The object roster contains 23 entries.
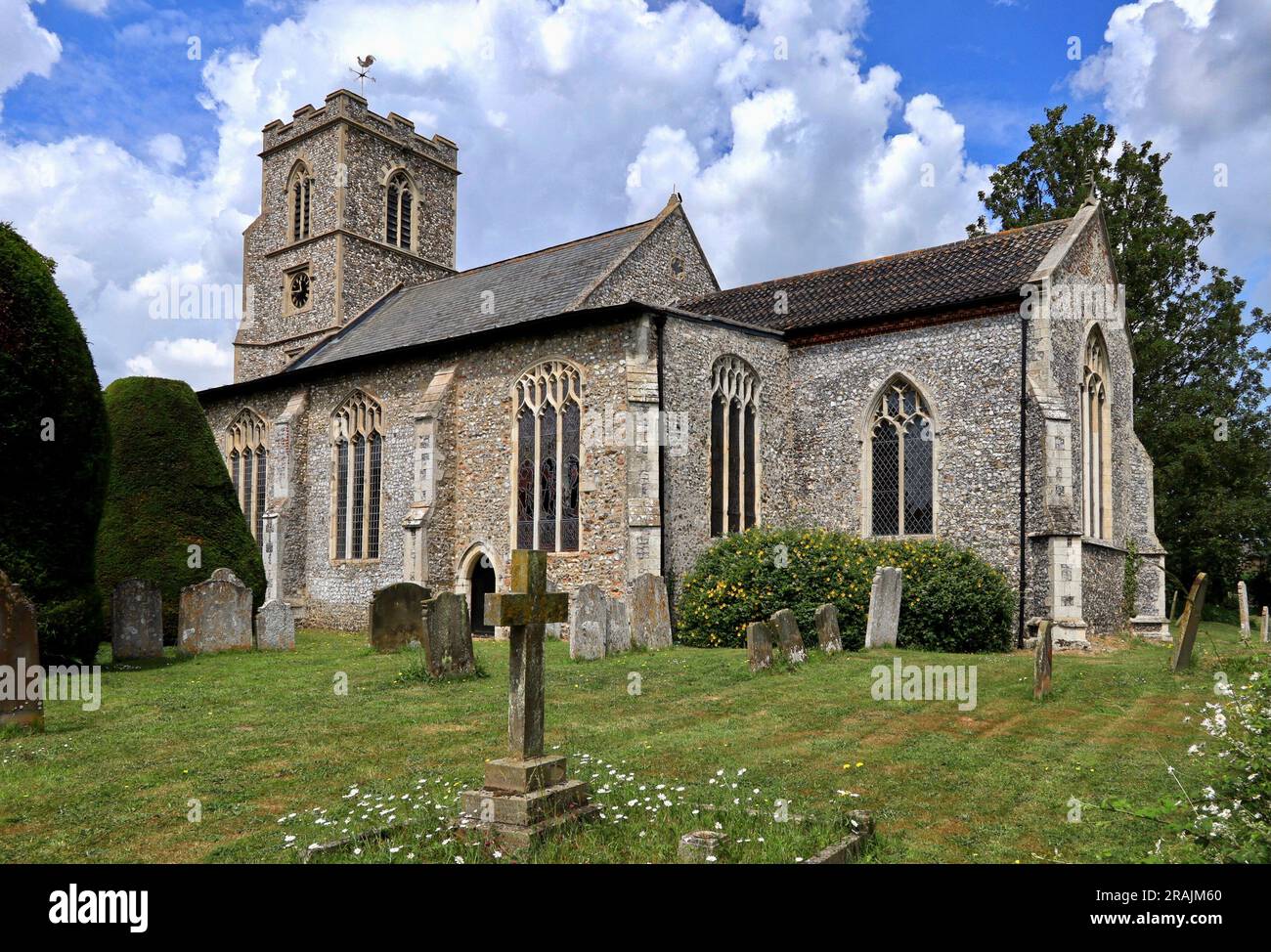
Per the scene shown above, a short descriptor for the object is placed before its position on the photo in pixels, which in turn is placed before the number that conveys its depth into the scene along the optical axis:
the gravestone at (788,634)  11.68
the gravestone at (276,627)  14.96
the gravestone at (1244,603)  19.37
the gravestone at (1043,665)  9.54
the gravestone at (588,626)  12.71
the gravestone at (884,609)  13.46
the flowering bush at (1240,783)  4.26
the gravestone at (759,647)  11.30
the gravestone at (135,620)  13.12
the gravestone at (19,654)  7.80
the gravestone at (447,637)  11.01
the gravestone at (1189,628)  11.20
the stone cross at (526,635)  5.37
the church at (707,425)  16.47
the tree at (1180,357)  28.62
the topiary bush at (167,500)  15.46
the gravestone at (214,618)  14.11
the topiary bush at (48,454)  10.58
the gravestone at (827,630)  12.72
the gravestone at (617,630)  13.29
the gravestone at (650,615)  13.98
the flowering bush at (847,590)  14.41
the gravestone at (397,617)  14.48
